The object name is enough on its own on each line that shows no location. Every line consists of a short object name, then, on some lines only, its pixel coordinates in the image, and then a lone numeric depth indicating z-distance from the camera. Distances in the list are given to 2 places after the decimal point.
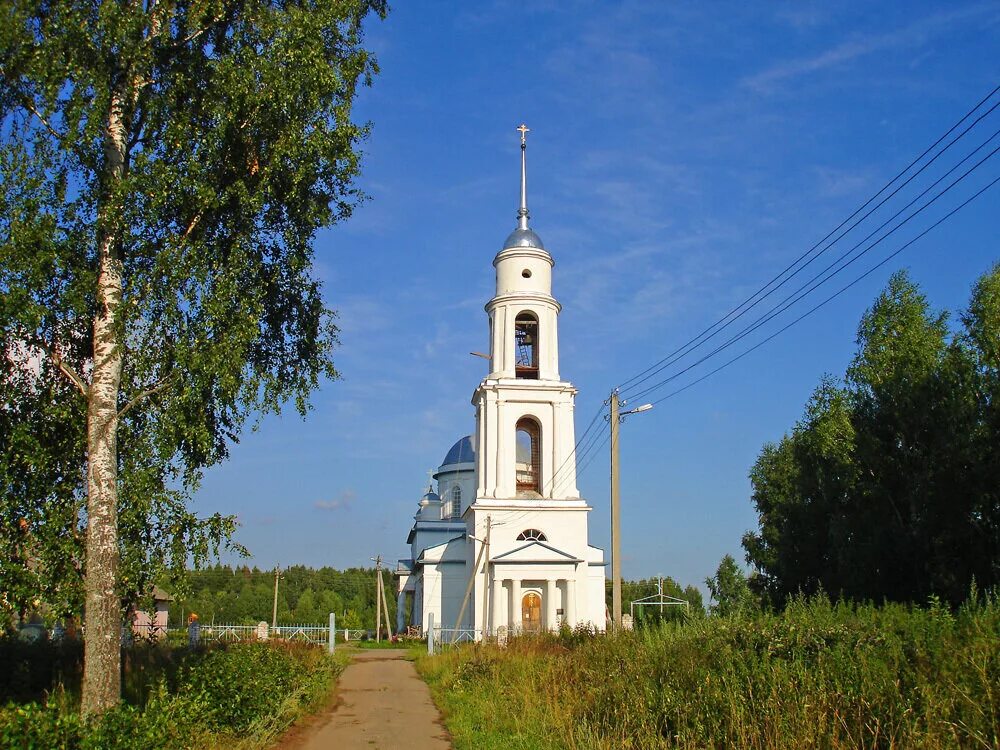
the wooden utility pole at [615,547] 20.47
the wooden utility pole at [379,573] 55.61
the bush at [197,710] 8.17
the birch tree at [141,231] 10.16
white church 37.66
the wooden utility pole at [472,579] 36.65
